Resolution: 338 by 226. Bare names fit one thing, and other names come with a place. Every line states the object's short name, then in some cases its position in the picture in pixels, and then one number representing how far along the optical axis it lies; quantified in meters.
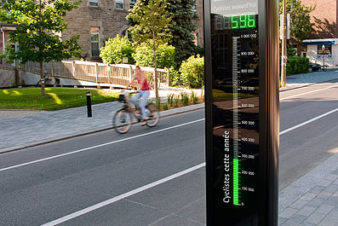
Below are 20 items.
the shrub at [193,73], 23.83
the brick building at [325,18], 56.78
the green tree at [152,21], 18.17
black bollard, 14.81
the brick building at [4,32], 29.31
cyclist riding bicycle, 12.16
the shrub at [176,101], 17.47
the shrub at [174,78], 24.57
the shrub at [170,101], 17.30
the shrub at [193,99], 18.22
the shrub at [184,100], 17.70
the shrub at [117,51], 28.11
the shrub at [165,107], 16.66
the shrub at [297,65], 38.61
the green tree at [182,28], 29.42
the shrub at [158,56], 25.78
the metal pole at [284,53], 25.14
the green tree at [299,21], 50.28
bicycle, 11.55
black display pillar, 2.58
